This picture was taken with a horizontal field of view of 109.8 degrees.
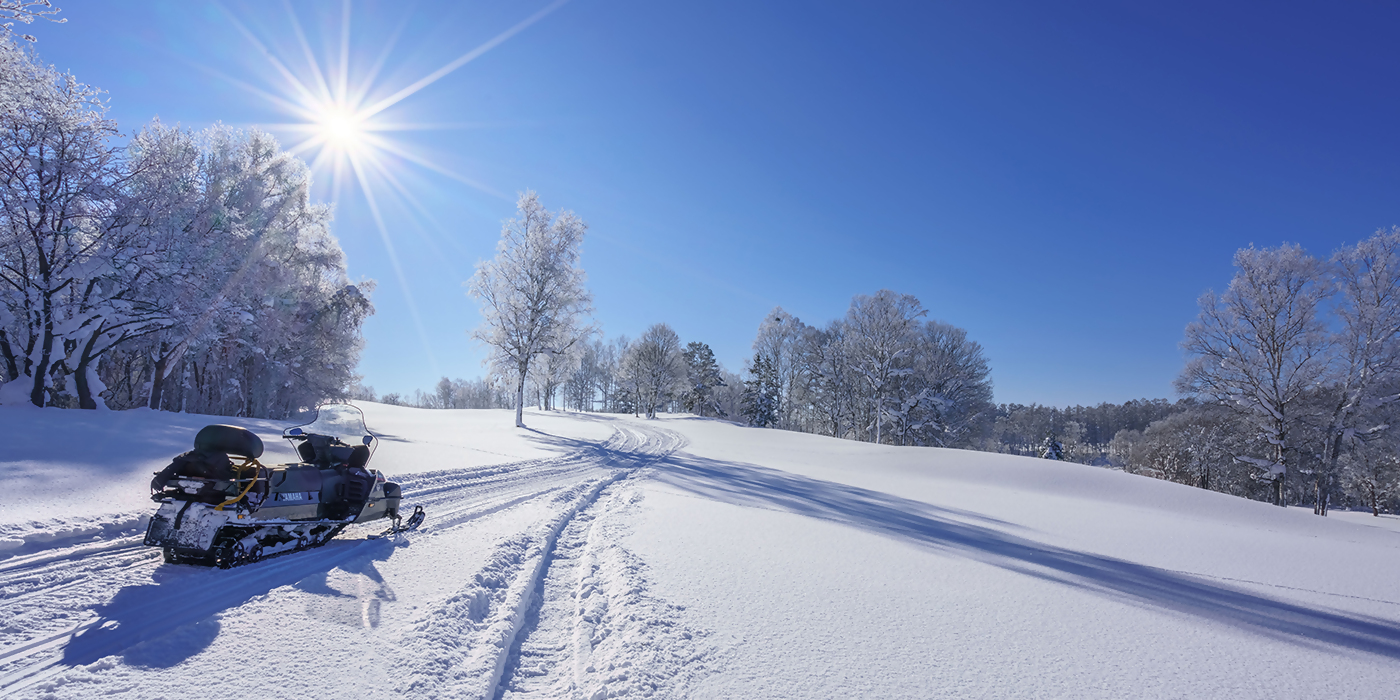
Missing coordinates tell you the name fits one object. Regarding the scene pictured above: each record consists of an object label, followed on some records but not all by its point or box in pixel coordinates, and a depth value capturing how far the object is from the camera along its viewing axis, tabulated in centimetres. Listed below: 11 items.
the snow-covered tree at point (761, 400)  4010
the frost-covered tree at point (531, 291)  2181
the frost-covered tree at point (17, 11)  673
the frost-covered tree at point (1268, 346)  1597
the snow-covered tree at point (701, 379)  4688
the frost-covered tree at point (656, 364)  4191
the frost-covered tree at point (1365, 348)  1489
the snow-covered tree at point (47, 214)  954
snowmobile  373
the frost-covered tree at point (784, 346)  3756
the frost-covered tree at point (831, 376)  3369
